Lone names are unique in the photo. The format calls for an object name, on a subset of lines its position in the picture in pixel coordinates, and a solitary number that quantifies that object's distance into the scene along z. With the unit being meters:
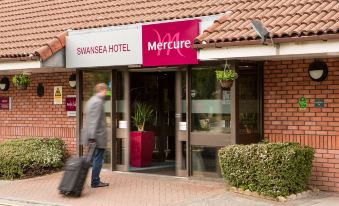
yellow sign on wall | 13.70
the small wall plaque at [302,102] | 10.06
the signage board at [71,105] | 13.36
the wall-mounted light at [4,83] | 14.83
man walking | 9.98
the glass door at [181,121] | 11.40
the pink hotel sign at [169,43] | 10.60
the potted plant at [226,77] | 9.88
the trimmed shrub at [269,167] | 8.93
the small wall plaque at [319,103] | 9.88
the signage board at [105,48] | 11.47
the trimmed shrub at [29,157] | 11.88
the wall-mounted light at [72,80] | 13.19
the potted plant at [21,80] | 13.51
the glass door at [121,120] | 12.52
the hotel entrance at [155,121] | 12.88
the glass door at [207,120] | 10.70
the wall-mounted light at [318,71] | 9.72
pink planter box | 12.86
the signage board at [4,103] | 14.94
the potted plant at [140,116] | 12.88
